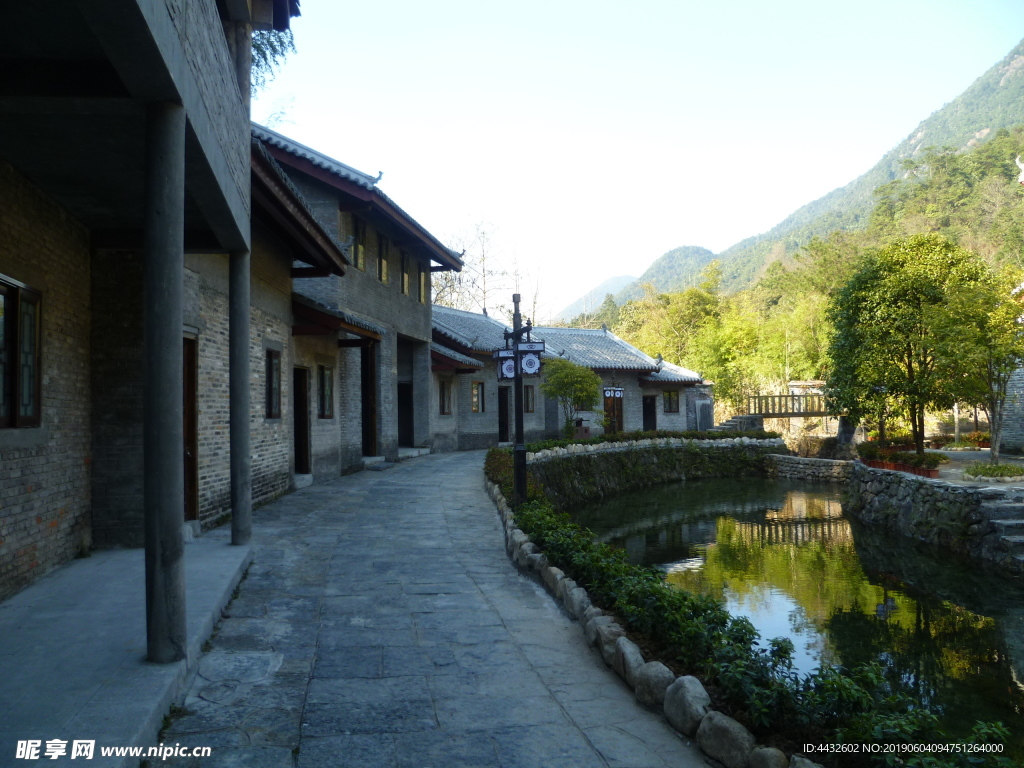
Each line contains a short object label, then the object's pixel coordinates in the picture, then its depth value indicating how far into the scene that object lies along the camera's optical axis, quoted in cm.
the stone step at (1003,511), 1183
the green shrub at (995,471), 1368
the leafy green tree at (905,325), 1616
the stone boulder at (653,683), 397
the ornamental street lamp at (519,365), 980
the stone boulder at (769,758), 312
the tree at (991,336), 1427
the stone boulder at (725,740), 330
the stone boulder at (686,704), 363
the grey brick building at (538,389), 2302
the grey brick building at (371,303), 1419
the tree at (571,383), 2155
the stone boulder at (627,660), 424
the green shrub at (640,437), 1870
